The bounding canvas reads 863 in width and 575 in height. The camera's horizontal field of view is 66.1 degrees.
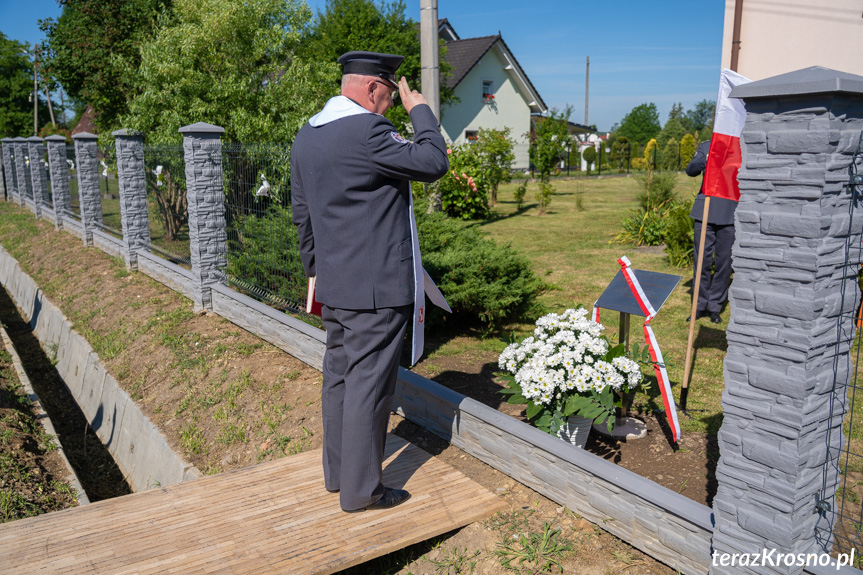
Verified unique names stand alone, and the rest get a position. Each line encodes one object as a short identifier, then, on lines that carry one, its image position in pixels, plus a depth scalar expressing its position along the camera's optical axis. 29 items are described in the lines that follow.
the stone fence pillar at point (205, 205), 7.61
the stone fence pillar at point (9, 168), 21.77
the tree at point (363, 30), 22.19
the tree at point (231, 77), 10.91
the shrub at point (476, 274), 6.46
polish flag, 4.42
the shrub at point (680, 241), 10.30
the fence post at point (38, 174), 17.77
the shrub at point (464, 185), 16.14
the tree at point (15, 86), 53.31
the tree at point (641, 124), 72.12
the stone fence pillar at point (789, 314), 2.44
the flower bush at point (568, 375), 3.92
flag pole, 4.66
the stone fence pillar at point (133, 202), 10.75
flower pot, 4.08
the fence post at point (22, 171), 20.02
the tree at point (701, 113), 115.44
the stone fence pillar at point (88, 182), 13.23
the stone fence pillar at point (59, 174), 15.45
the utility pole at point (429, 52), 9.23
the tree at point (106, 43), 14.95
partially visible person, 7.14
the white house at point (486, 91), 35.97
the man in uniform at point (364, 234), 3.18
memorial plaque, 4.36
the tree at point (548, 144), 19.38
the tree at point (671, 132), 48.62
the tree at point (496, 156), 18.88
